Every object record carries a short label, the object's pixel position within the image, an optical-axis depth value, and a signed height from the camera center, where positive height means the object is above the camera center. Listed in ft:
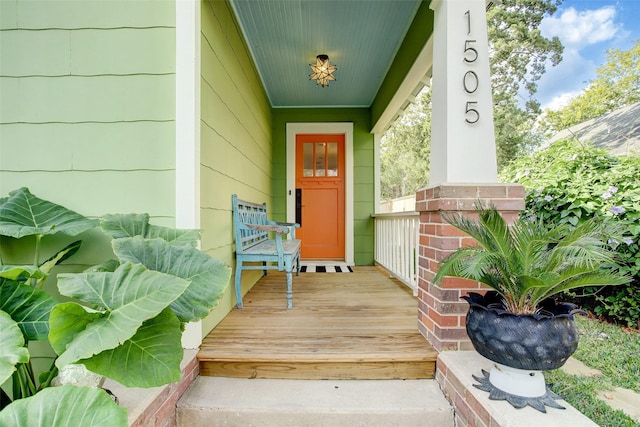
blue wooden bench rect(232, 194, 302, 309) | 7.47 -1.01
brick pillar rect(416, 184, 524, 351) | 4.91 -0.42
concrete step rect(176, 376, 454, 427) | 4.28 -3.02
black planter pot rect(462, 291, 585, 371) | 3.45 -1.56
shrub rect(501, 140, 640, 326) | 6.59 +0.52
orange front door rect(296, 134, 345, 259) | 14.92 +1.05
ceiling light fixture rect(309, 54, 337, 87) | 9.91 +5.27
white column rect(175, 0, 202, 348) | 5.23 +1.92
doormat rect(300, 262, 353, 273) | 12.53 -2.54
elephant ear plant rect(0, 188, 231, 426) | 2.32 -1.07
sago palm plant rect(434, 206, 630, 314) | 3.36 -0.58
